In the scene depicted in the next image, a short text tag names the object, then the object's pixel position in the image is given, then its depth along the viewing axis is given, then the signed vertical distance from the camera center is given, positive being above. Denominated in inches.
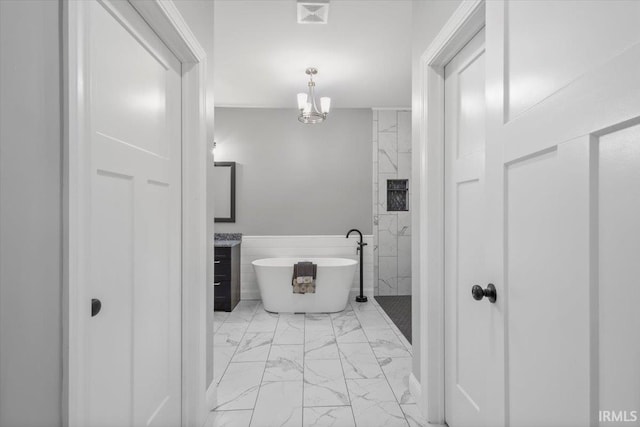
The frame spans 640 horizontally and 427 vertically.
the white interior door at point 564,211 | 24.0 +0.1
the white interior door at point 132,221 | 40.4 -1.2
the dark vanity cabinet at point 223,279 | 157.2 -30.2
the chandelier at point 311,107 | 137.8 +43.1
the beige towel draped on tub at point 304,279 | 149.8 -28.6
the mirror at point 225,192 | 183.3 +11.0
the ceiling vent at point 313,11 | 91.8 +55.6
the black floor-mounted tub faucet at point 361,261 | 176.3 -25.4
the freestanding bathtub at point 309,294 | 153.6 -34.4
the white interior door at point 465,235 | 56.3 -4.1
